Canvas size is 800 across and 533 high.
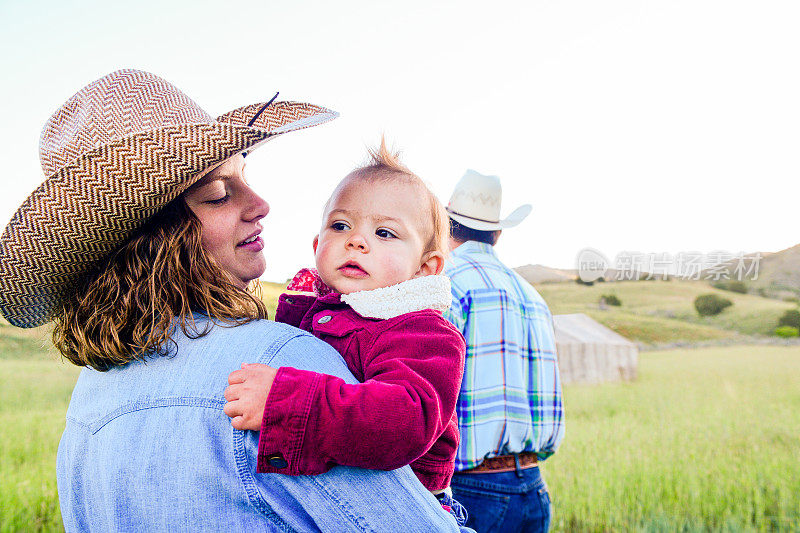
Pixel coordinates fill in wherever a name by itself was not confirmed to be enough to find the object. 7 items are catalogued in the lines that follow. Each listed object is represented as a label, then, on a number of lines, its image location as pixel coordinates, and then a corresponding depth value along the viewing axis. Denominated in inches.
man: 111.6
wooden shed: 576.4
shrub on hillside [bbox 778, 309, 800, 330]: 863.4
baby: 41.7
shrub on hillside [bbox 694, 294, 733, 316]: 971.3
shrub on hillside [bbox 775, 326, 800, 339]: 833.4
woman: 42.6
